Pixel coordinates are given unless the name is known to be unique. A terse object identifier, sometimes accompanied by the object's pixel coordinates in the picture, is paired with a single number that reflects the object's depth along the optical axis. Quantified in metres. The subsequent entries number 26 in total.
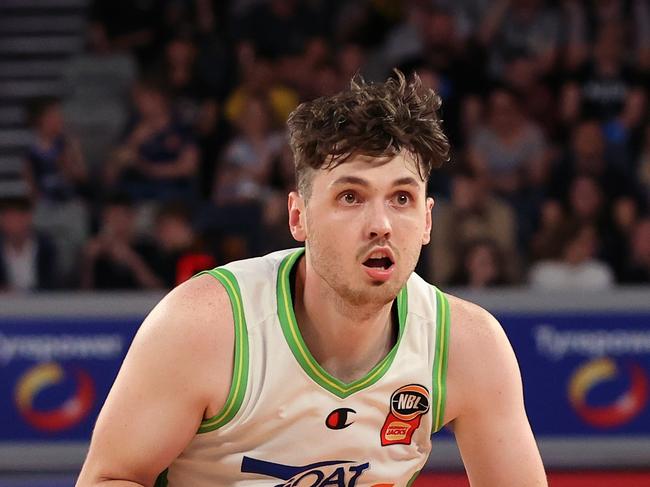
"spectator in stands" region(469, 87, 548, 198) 16.86
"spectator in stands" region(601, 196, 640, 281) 15.72
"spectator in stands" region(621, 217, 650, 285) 15.65
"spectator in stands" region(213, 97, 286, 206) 16.47
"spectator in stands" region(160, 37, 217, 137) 17.33
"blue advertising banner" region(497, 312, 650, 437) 13.58
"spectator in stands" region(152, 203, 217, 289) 15.23
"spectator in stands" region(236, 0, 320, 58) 18.34
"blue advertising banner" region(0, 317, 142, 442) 13.46
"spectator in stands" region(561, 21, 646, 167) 17.37
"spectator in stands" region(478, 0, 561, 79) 18.22
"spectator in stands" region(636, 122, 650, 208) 16.86
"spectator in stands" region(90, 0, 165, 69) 18.86
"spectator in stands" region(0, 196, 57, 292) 15.61
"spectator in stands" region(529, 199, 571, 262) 15.46
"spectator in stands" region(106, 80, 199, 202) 17.00
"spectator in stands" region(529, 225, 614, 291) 15.16
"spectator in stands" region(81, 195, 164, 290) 15.27
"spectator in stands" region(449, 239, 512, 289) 14.61
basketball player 5.41
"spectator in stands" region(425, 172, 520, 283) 15.05
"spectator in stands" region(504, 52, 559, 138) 17.70
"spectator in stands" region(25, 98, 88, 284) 16.31
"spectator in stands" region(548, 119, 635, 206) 16.39
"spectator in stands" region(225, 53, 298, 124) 17.23
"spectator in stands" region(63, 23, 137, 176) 18.19
